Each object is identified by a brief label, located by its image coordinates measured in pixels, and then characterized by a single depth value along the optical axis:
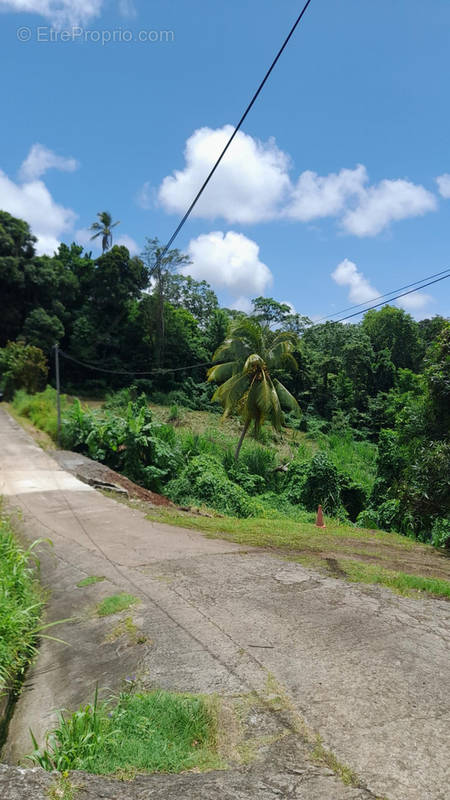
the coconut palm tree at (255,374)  18.86
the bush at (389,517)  14.43
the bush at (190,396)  36.25
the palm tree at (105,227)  41.25
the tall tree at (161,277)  38.44
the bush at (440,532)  11.77
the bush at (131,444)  16.09
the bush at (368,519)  15.44
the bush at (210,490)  14.09
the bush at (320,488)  17.17
